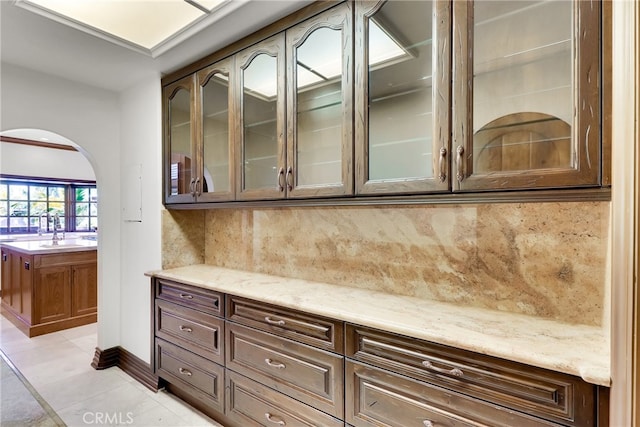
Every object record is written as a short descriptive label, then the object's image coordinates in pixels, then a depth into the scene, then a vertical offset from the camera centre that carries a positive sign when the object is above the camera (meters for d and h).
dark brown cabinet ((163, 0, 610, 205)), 1.11 +0.49
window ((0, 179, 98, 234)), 5.86 +0.09
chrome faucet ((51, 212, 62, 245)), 4.31 -0.40
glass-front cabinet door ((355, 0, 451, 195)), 1.33 +0.52
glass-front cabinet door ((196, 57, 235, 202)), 2.17 +0.55
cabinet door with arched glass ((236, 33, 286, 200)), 1.89 +0.56
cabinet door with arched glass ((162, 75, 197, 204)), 2.44 +0.54
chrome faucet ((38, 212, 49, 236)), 5.94 -0.27
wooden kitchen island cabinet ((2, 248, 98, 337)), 3.68 -0.96
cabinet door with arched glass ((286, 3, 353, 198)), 1.61 +0.57
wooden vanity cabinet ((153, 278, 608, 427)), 1.09 -0.73
